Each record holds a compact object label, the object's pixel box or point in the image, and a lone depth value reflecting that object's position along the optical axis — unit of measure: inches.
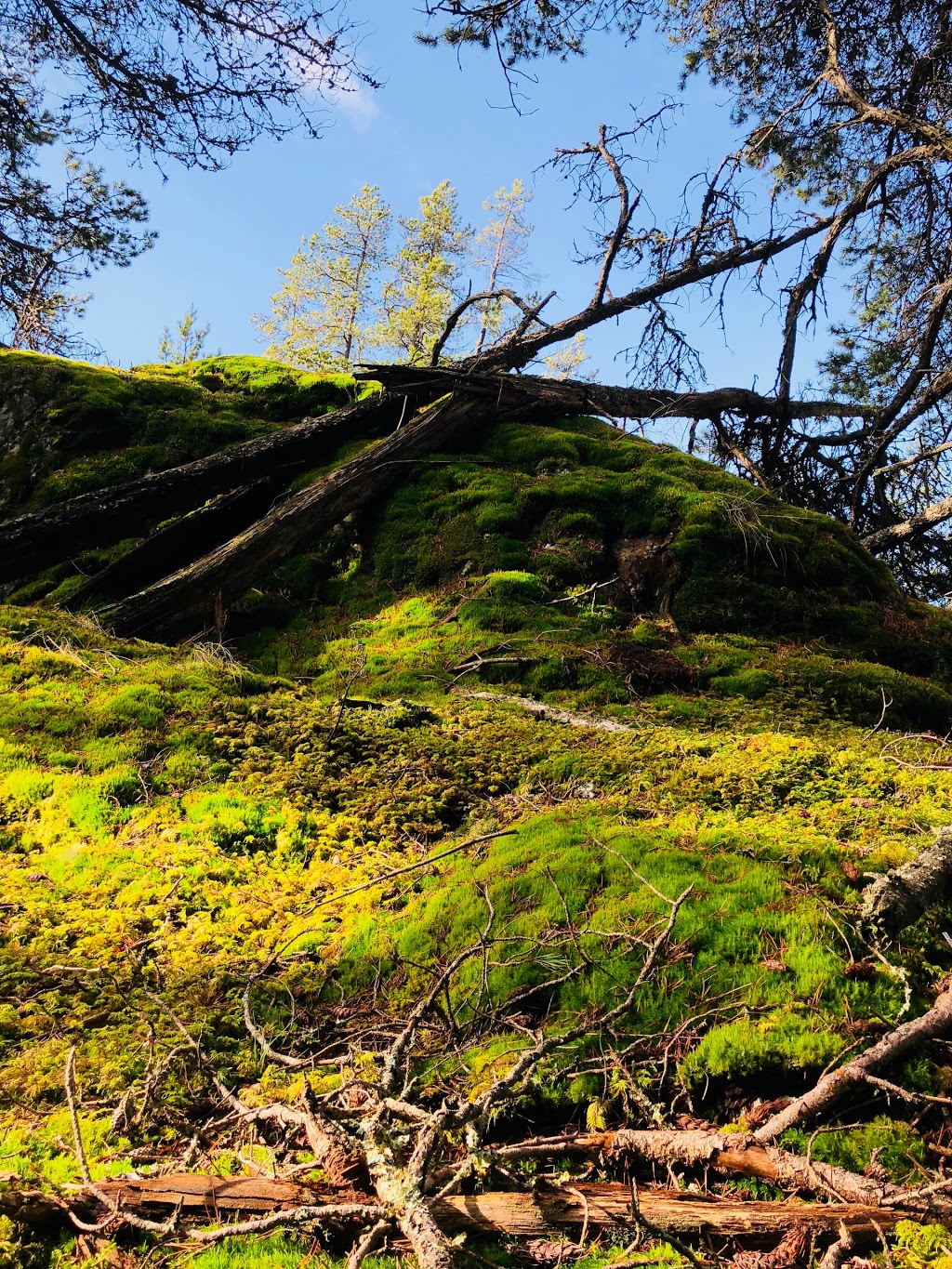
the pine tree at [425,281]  1144.8
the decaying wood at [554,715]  209.5
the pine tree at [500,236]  1212.5
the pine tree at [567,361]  1278.3
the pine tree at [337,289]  1177.4
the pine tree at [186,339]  1181.7
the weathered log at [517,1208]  62.7
